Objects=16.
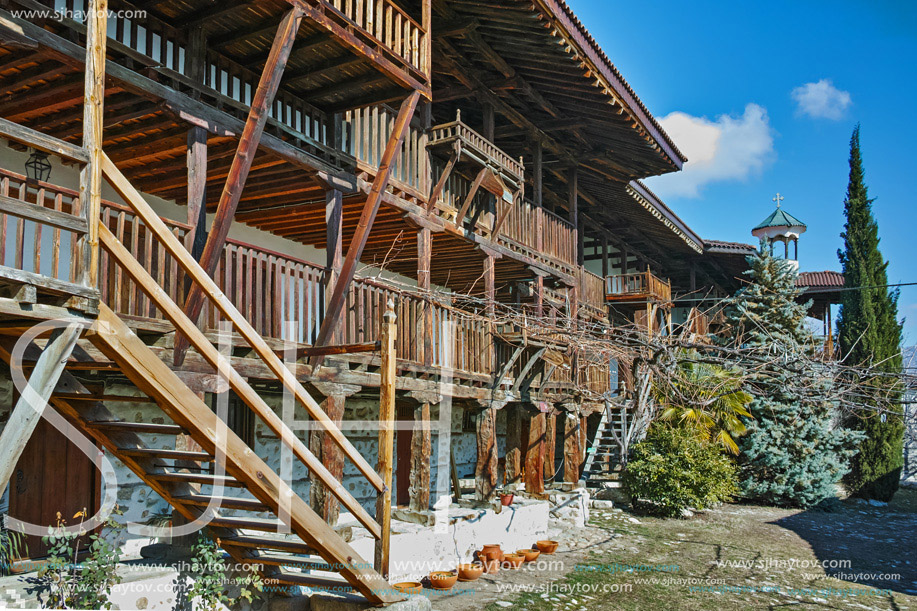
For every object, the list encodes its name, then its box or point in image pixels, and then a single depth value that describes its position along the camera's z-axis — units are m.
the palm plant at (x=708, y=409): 15.49
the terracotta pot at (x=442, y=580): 8.74
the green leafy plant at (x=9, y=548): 5.77
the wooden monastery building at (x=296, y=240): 5.15
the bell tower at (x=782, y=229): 25.47
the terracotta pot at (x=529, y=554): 10.46
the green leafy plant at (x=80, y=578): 4.98
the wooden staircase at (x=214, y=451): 4.87
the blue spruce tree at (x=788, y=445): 17.86
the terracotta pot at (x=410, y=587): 8.38
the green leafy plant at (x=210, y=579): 5.58
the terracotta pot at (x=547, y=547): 11.02
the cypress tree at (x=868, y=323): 20.52
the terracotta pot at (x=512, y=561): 10.15
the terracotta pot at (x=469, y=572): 9.33
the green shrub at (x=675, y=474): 14.21
